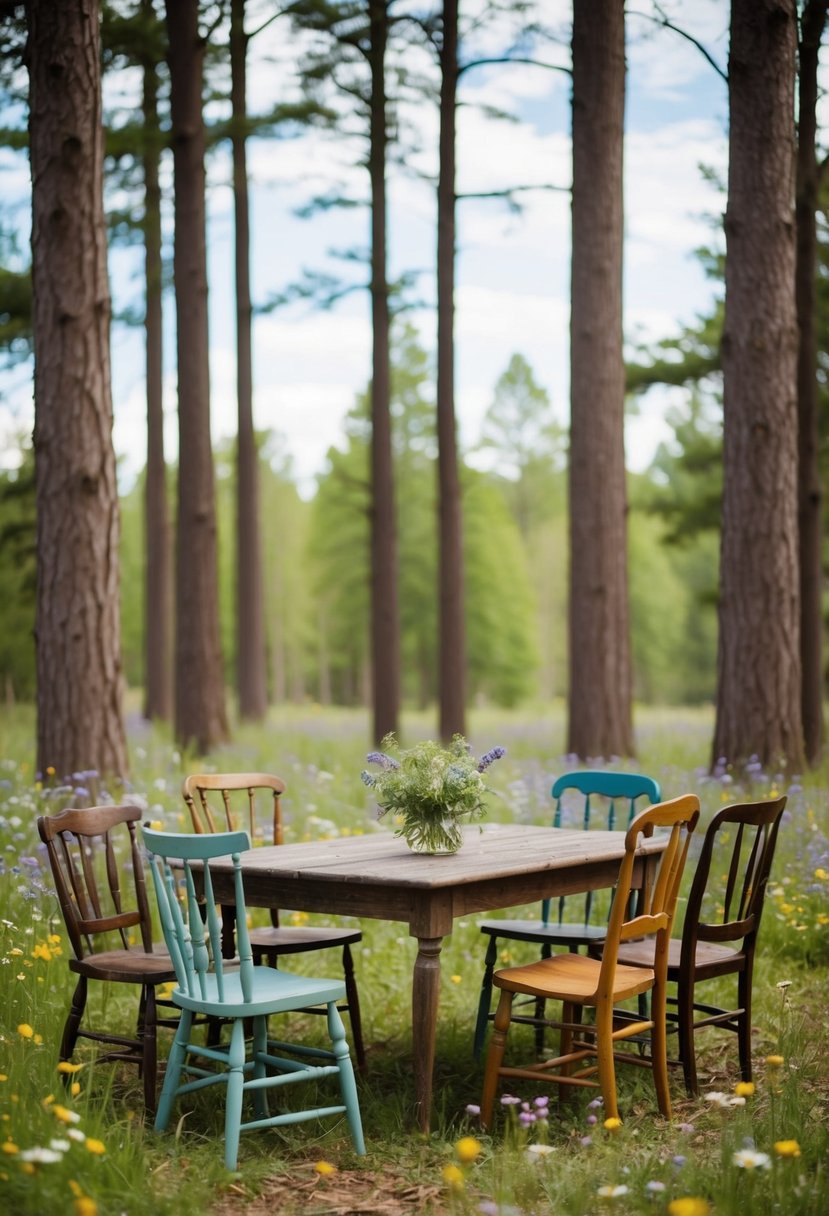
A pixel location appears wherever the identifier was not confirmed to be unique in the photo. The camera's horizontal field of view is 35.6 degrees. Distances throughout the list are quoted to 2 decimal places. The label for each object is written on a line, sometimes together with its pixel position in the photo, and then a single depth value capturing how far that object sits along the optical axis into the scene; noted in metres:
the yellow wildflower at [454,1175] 3.43
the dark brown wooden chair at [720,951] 5.02
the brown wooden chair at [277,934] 5.61
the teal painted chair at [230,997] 4.35
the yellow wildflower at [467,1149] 3.36
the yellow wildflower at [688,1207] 3.12
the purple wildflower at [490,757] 5.29
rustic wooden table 4.67
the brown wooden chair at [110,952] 4.91
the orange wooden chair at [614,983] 4.68
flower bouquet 5.18
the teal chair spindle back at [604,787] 6.09
